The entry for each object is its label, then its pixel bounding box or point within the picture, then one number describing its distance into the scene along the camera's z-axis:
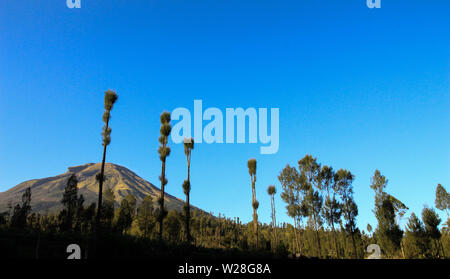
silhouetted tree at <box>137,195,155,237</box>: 50.34
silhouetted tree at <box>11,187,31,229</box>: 58.01
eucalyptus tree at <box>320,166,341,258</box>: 40.25
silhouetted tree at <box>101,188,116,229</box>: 56.38
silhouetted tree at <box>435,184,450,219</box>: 51.75
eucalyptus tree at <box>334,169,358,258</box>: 40.28
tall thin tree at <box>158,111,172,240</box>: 32.53
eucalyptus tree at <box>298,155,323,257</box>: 42.22
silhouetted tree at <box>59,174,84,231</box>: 65.38
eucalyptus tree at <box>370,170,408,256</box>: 35.56
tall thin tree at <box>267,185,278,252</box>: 51.59
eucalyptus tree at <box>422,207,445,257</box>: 38.53
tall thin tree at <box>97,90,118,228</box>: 28.20
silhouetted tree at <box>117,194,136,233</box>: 51.78
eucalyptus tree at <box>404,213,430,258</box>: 36.44
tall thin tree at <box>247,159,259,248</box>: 42.66
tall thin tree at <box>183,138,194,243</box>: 33.72
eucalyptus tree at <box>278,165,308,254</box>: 43.56
